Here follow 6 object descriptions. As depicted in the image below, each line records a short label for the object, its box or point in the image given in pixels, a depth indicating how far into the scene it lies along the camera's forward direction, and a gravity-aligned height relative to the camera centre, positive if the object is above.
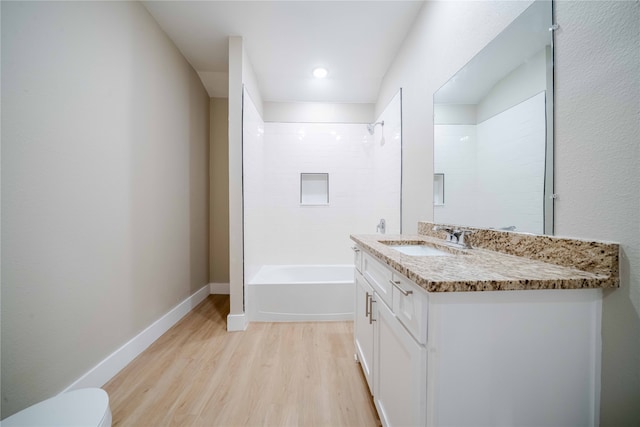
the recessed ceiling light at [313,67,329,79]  2.59 +1.52
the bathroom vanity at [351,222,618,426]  0.69 -0.39
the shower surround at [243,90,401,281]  3.26 +0.27
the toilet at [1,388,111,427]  0.73 -0.65
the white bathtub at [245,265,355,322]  2.38 -0.91
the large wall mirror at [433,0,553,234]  0.92 +0.38
